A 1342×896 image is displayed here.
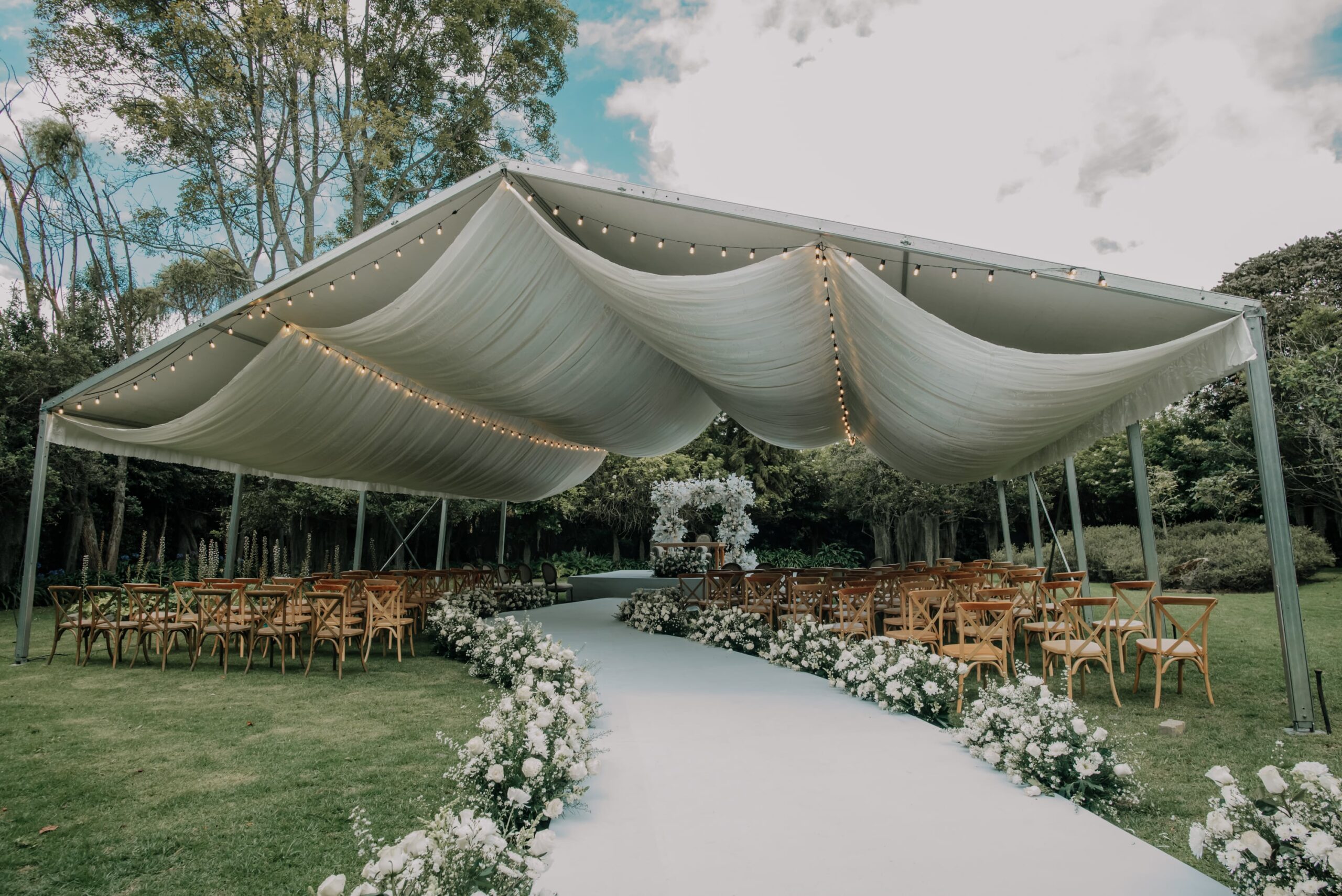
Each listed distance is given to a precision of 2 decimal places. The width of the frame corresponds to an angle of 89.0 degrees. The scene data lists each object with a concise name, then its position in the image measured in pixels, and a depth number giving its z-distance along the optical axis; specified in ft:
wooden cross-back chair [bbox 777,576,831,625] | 24.76
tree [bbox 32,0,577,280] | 36.09
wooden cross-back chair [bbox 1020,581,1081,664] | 19.47
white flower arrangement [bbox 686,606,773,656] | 22.99
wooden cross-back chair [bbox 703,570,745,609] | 28.71
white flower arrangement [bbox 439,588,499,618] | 31.19
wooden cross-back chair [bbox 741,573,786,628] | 26.50
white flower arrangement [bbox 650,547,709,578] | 43.34
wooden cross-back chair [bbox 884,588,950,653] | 18.61
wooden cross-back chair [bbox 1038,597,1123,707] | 15.83
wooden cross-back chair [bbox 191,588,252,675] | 21.54
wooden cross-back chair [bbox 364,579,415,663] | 22.45
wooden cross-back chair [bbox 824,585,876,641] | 20.27
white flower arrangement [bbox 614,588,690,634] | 28.12
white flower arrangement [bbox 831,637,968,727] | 14.38
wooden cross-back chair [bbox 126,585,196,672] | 21.88
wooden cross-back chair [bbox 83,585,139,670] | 21.89
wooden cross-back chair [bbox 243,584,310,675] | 21.57
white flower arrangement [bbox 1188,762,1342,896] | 5.81
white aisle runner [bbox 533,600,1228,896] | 7.32
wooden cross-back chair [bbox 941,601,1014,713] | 15.93
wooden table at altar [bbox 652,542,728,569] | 42.52
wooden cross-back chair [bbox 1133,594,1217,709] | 15.40
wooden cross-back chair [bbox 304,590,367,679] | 21.06
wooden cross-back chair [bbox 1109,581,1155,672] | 16.97
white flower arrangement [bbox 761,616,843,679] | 18.78
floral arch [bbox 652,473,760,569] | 45.96
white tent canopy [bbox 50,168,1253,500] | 15.66
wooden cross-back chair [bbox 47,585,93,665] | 22.12
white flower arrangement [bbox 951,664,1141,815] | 9.64
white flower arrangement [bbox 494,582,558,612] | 38.58
